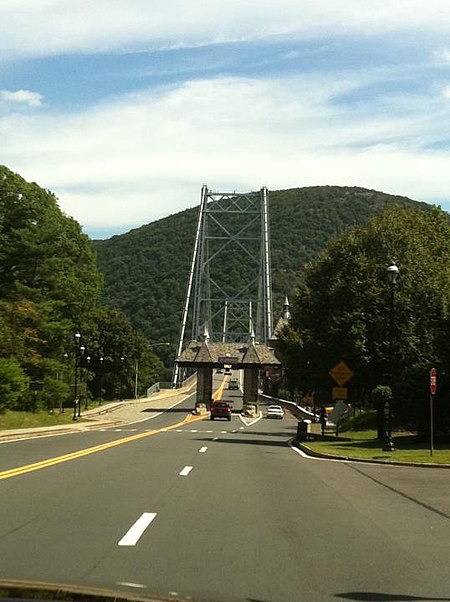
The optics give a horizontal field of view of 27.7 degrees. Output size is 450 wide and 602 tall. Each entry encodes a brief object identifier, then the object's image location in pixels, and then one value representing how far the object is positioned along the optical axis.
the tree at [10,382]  53.09
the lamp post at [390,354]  29.97
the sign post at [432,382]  27.70
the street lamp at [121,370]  124.69
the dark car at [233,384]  149.50
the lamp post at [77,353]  56.63
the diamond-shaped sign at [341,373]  36.62
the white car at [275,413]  83.51
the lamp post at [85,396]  85.68
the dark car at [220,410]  73.38
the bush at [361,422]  49.88
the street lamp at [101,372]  119.71
